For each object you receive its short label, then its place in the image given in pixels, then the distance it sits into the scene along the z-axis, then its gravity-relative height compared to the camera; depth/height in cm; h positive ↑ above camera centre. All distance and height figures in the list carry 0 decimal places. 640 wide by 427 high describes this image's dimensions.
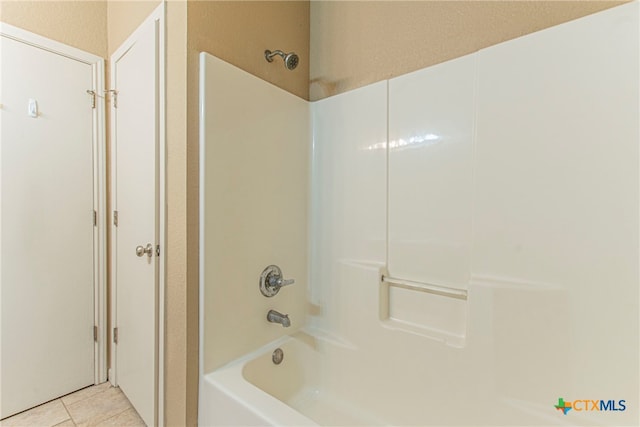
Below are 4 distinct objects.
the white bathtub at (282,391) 102 -74
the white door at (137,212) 133 +0
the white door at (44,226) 152 -8
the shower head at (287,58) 134 +71
